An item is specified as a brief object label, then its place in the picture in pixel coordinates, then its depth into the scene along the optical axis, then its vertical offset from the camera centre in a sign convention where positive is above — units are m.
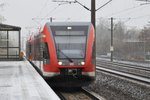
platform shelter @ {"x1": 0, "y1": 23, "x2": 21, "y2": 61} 34.05 +0.54
